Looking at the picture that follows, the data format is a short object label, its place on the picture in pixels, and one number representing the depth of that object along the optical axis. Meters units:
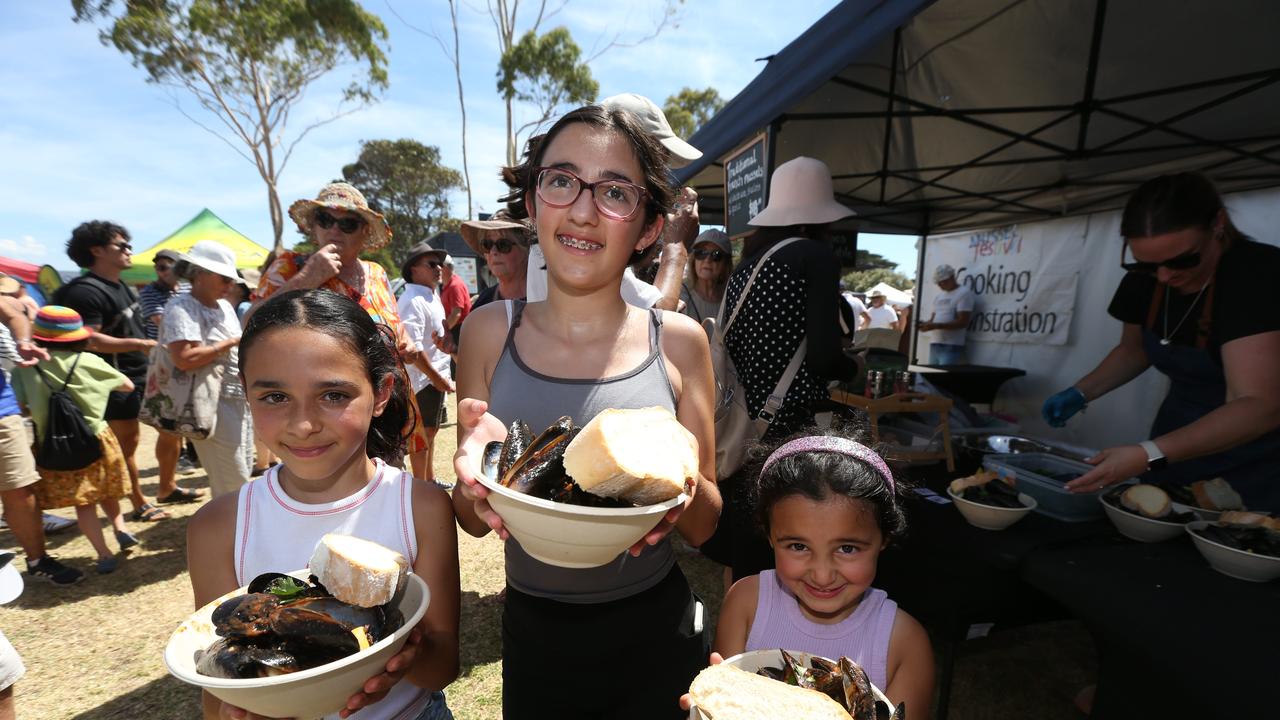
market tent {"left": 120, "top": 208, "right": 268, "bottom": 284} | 16.19
